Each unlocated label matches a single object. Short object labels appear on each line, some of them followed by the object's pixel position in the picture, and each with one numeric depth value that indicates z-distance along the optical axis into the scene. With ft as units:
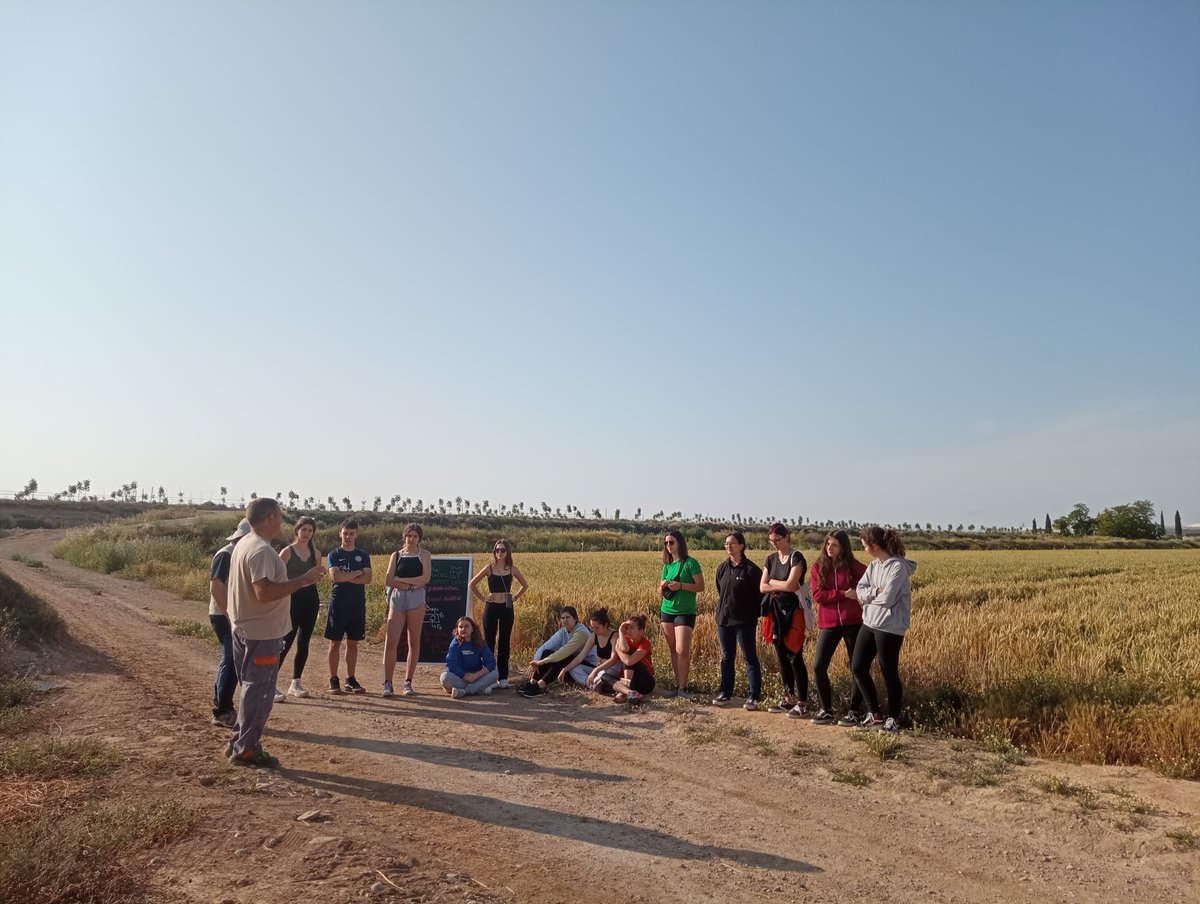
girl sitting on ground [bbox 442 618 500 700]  30.81
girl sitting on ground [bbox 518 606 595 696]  31.60
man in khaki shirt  19.83
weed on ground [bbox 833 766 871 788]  19.83
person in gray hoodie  23.88
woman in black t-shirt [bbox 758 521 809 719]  27.20
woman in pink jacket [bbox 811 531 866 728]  25.93
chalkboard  36.94
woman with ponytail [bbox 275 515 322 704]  28.66
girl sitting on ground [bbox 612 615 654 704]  29.40
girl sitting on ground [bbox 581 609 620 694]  30.42
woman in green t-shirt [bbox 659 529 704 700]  30.86
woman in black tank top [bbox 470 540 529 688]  32.63
